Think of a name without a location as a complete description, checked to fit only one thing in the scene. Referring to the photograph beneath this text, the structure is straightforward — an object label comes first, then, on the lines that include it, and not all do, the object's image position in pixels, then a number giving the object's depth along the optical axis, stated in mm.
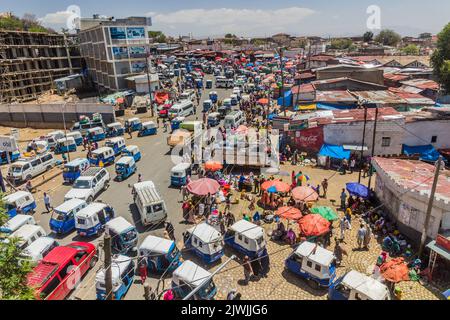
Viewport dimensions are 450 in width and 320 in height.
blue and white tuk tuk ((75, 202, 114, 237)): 18125
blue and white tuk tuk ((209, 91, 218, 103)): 53438
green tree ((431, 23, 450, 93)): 38212
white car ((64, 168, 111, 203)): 21625
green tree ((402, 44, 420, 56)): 116438
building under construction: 60150
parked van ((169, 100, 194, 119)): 44156
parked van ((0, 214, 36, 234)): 17422
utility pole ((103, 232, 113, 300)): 8586
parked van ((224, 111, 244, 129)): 38156
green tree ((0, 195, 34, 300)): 8930
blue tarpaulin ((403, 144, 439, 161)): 27266
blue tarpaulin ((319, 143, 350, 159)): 27625
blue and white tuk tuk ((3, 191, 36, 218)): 20672
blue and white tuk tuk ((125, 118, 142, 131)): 40250
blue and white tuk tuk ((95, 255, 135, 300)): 13547
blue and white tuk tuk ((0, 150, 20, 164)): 31991
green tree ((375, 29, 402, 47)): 159625
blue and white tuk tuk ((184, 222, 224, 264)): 15812
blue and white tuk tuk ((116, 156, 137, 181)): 26438
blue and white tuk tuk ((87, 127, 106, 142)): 36938
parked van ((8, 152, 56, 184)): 26766
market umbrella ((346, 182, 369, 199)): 20509
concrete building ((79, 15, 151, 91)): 60312
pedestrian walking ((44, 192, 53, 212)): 21906
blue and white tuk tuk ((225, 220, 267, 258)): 15938
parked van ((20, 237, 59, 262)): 15302
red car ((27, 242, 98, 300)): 13156
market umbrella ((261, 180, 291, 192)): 20938
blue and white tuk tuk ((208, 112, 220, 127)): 40844
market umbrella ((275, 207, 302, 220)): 17703
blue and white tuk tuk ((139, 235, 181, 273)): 15141
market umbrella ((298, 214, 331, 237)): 16312
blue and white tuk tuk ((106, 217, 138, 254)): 16703
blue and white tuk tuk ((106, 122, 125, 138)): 38688
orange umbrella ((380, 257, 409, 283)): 13570
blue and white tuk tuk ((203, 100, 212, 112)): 48103
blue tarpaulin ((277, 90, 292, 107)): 47312
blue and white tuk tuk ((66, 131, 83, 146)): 35875
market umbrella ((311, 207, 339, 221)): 17750
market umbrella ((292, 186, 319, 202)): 19578
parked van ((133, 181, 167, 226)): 18984
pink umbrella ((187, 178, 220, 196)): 20531
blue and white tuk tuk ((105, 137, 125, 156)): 32281
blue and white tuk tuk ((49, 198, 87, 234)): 18812
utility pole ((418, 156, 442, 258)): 14372
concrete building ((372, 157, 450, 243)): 15695
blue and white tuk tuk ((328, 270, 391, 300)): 12281
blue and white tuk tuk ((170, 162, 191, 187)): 24786
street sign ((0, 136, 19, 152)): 29500
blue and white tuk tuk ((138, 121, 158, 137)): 38969
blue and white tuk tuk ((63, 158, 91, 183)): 26516
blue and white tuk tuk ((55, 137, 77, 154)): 33350
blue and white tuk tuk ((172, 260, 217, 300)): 13062
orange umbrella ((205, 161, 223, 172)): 25453
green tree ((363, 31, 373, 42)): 165875
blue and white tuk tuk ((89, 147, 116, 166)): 29078
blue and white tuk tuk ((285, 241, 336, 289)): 14141
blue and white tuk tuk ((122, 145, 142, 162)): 29903
